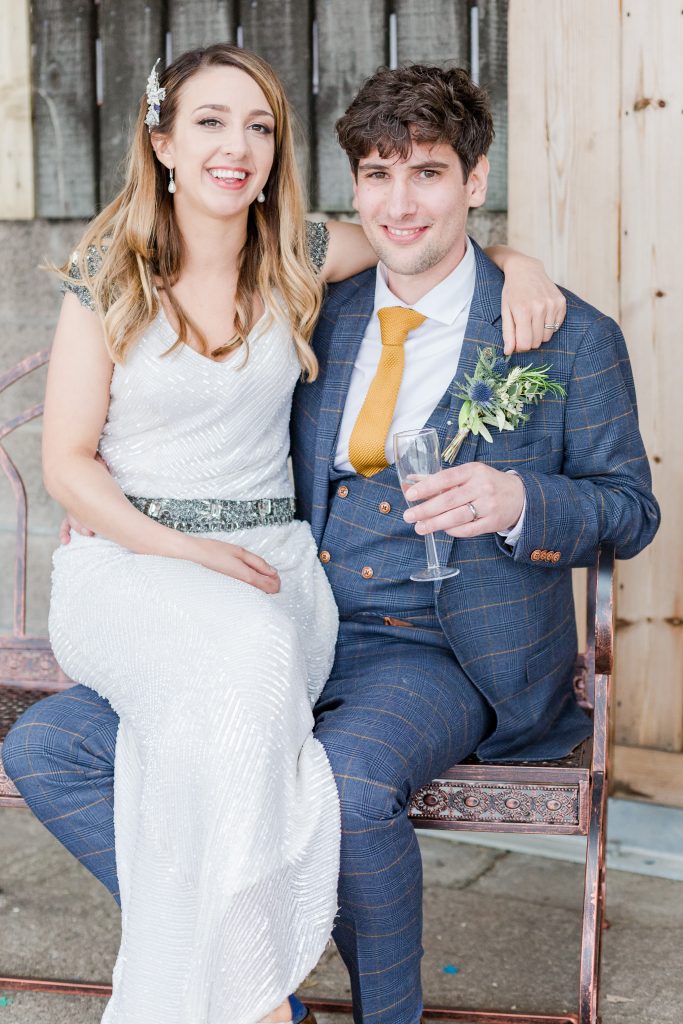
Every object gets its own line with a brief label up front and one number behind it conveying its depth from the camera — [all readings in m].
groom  2.45
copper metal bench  2.50
